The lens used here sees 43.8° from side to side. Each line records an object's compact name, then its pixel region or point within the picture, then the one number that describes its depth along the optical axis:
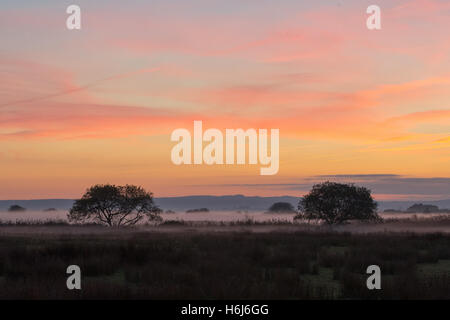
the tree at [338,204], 45.81
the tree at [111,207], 49.88
